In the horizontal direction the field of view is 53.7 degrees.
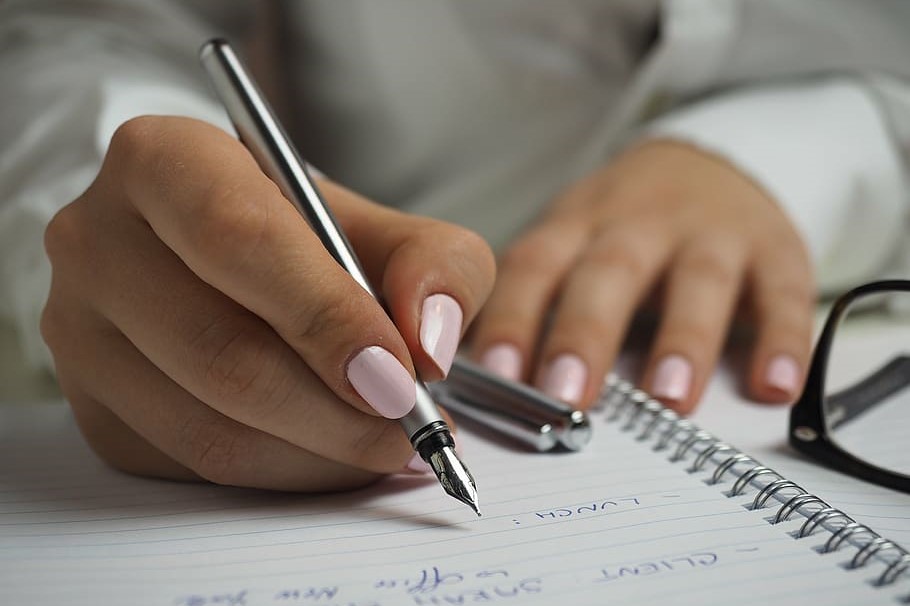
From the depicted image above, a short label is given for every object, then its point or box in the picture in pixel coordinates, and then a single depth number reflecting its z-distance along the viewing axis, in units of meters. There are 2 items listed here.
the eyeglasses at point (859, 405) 0.34
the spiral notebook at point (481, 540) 0.24
